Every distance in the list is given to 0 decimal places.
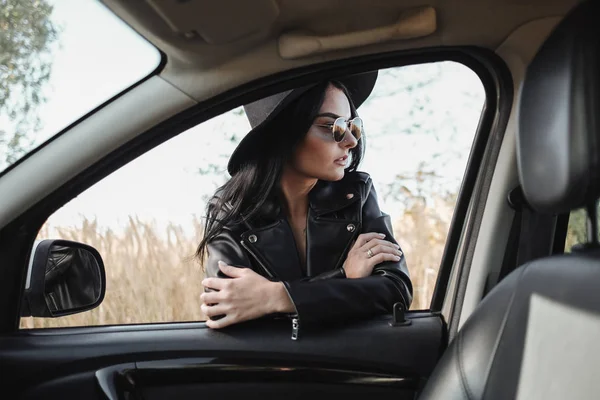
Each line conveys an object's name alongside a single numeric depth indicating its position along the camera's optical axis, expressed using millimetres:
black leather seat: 1229
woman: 1992
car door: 1671
